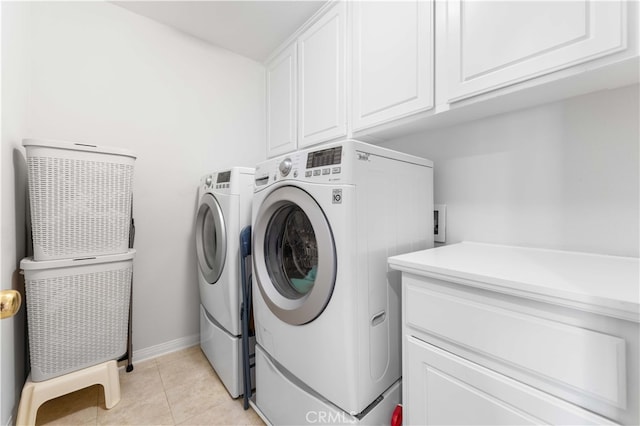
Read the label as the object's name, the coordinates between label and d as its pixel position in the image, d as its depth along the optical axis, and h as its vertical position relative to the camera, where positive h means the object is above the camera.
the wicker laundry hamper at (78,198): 1.18 +0.07
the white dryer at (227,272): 1.41 -0.34
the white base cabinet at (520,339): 0.52 -0.30
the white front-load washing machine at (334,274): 0.88 -0.24
